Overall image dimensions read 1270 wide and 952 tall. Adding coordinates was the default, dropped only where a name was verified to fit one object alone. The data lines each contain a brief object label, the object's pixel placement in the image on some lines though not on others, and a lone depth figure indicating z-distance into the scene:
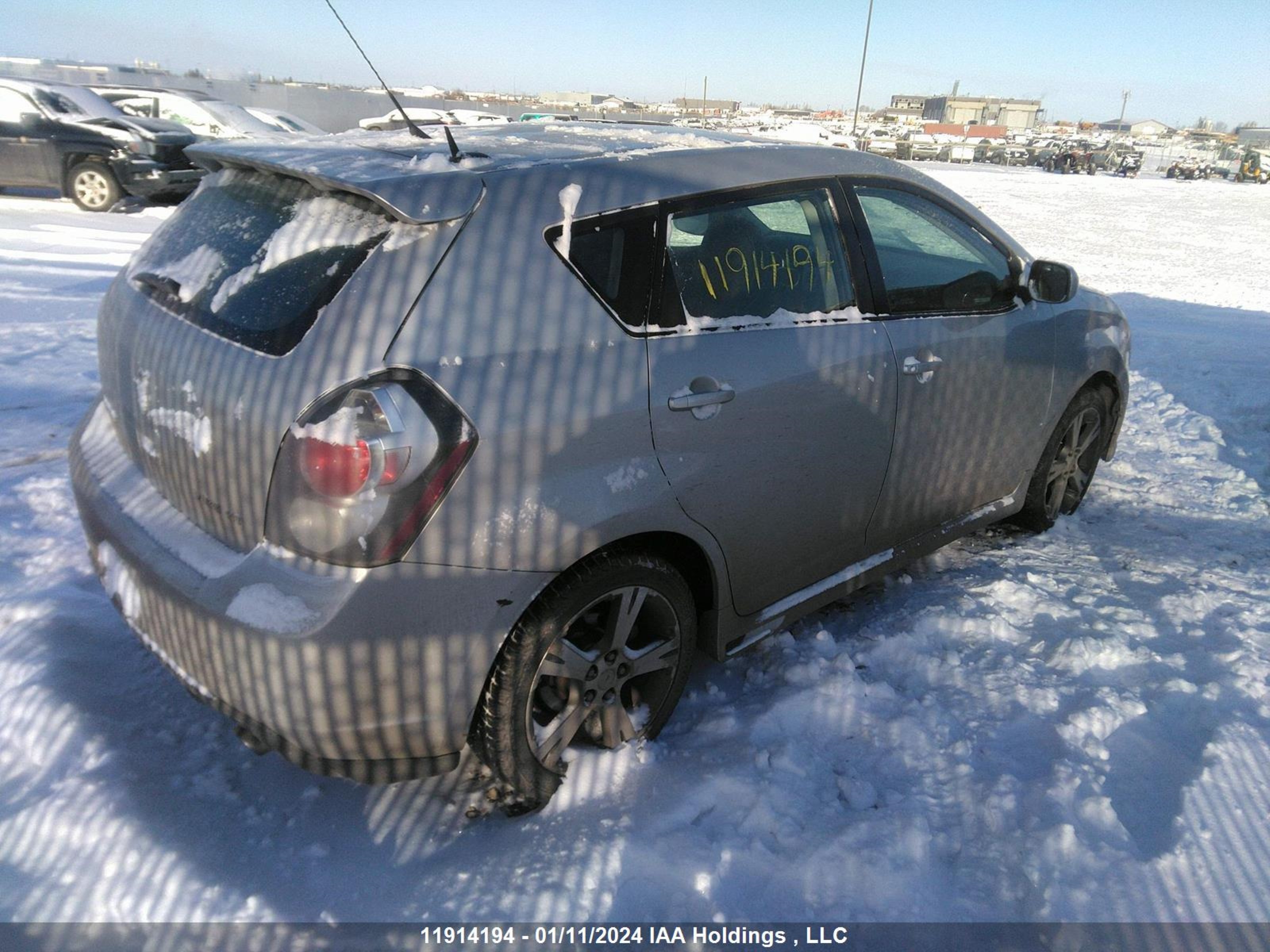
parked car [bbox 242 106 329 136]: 16.47
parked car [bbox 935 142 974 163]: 44.62
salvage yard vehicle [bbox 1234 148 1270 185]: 39.59
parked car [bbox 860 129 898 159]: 37.97
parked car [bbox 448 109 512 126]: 21.24
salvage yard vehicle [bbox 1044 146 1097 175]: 39.25
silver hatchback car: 1.97
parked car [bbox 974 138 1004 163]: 47.84
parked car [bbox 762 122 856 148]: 26.58
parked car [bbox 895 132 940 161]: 41.69
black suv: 11.59
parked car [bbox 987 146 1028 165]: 46.16
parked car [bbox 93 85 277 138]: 15.08
